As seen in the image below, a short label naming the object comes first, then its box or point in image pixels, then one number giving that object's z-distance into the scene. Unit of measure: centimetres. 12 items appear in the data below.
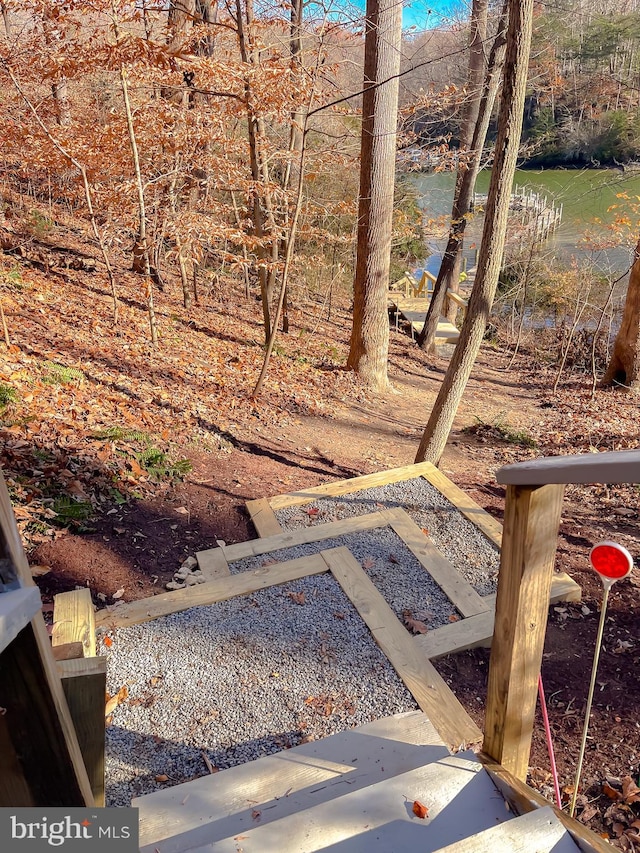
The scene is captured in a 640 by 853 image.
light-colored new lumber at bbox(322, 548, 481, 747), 245
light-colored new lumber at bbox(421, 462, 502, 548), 412
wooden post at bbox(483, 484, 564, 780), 145
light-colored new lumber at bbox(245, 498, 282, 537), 416
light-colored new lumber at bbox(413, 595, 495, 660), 296
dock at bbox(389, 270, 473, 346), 1309
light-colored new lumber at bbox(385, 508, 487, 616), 331
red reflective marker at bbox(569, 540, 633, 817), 141
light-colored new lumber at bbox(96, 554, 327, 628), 307
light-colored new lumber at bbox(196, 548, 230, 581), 353
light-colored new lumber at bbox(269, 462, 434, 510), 454
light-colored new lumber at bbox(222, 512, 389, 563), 378
